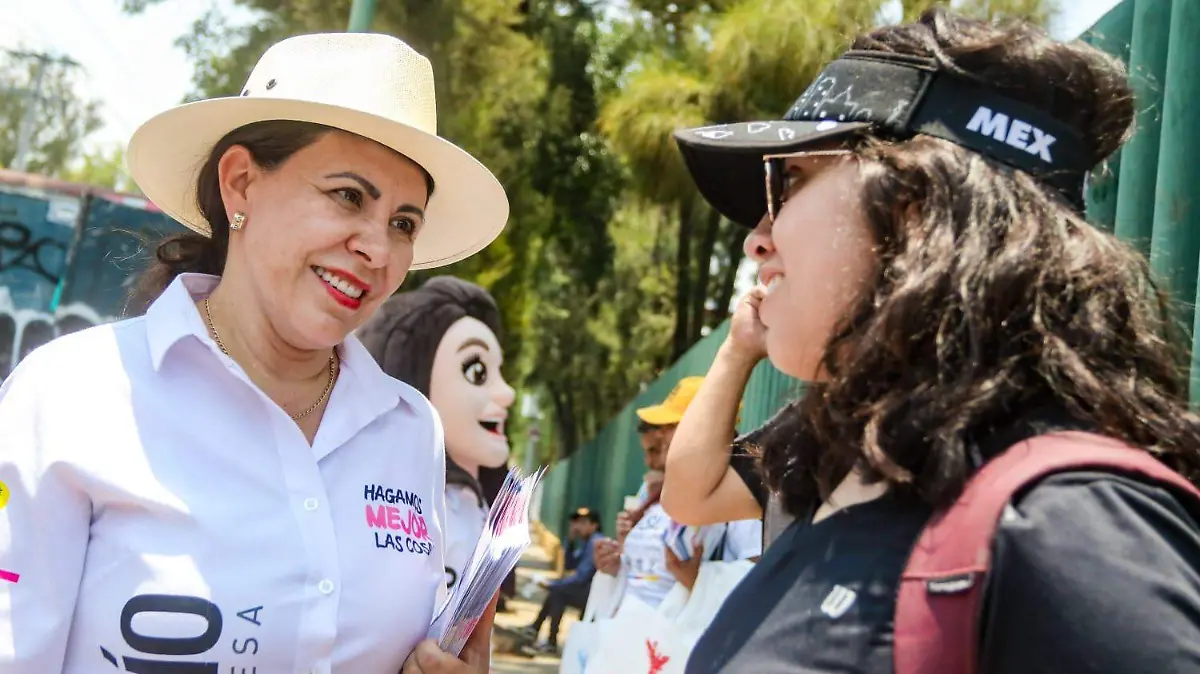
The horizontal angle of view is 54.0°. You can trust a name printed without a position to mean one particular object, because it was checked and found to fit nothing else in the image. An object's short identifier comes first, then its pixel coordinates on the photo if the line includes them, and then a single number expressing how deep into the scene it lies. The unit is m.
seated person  12.23
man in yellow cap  4.47
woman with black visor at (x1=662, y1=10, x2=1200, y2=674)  1.13
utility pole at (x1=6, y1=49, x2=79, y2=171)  32.28
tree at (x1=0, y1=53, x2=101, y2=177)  36.72
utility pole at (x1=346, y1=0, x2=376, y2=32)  7.06
